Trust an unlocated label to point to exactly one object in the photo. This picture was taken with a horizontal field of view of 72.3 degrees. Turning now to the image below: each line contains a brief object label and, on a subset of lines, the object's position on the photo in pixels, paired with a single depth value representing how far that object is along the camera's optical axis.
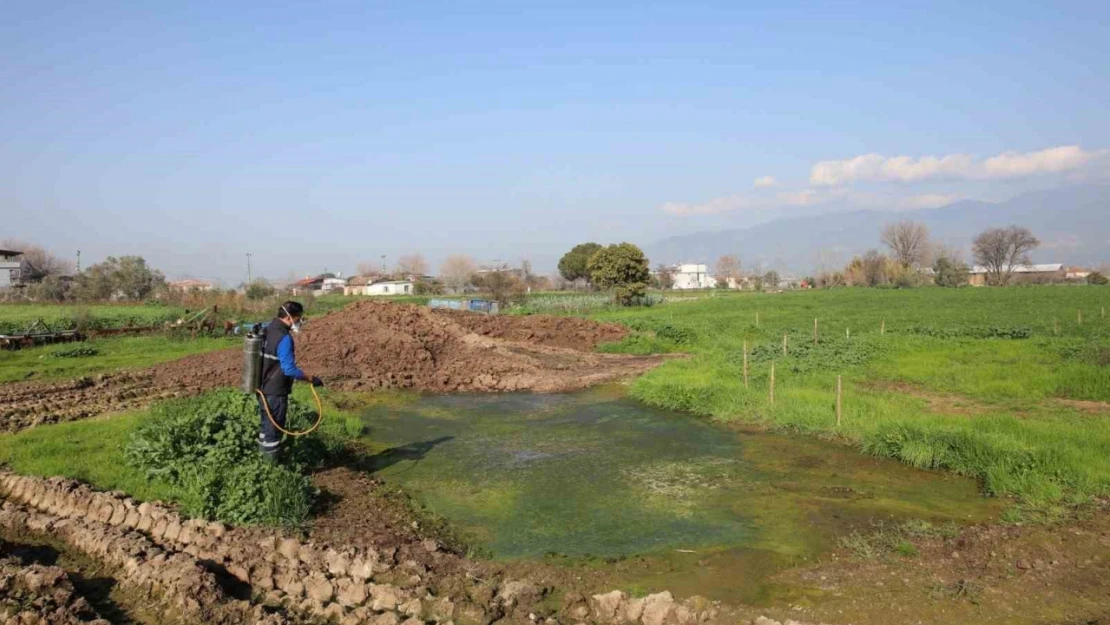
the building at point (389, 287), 79.69
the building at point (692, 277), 128.69
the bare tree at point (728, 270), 116.31
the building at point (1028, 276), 89.06
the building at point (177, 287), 48.87
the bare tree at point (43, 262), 73.27
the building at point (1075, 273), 89.62
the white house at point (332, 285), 91.03
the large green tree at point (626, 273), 46.53
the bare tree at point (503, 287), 45.81
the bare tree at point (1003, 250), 86.56
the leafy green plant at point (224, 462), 6.83
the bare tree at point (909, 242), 95.44
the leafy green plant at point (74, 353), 22.28
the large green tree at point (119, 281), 47.38
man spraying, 8.01
